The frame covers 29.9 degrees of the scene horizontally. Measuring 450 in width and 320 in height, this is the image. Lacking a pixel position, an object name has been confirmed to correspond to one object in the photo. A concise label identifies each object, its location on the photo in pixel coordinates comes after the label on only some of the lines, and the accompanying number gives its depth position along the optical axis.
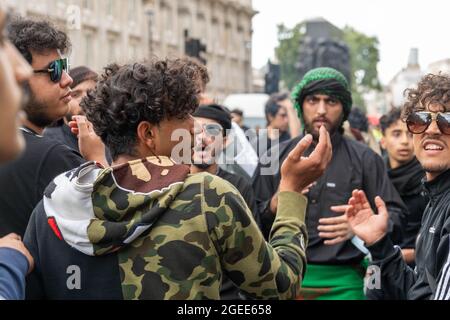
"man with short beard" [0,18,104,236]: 3.39
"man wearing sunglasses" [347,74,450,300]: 3.68
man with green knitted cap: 5.22
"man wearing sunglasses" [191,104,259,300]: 5.19
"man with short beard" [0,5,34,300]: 1.45
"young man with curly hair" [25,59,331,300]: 2.69
